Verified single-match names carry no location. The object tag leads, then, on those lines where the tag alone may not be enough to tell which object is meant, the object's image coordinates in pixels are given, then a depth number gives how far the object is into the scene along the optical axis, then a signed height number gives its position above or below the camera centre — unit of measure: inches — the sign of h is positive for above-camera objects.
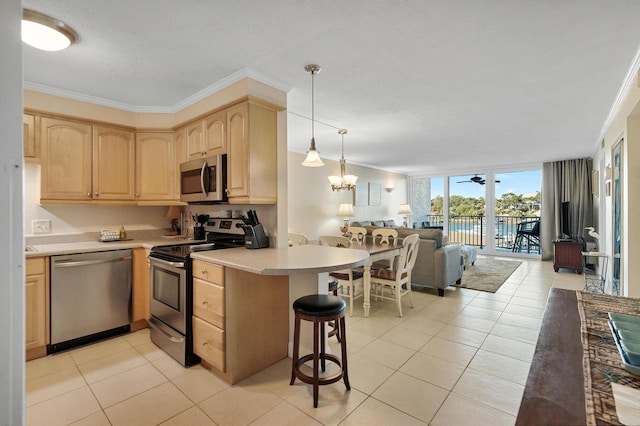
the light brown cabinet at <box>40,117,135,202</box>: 111.2 +21.0
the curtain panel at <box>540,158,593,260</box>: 256.2 +13.9
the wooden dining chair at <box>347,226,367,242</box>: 184.0 -12.4
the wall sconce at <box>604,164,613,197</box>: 148.1 +17.9
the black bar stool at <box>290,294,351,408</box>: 74.7 -28.1
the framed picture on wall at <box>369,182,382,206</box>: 309.3 +20.8
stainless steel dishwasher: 101.0 -29.8
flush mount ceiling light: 67.9 +44.0
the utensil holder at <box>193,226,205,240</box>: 132.6 -8.3
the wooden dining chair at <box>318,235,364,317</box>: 138.7 -29.3
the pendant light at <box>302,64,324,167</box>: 111.4 +20.9
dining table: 137.7 -20.5
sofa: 164.2 -27.7
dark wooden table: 23.5 -15.8
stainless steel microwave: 106.3 +12.7
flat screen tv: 255.9 -6.0
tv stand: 217.9 -31.2
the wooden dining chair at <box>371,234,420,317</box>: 137.9 -29.6
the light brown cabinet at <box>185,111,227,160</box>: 106.7 +29.4
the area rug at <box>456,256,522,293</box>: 184.9 -44.4
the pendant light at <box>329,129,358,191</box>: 202.2 +21.8
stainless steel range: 92.6 -26.9
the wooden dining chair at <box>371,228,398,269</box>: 172.9 -15.3
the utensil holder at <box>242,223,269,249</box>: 101.2 -8.1
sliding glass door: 295.7 +3.2
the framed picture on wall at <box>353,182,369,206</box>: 286.6 +18.0
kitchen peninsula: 81.4 -26.5
